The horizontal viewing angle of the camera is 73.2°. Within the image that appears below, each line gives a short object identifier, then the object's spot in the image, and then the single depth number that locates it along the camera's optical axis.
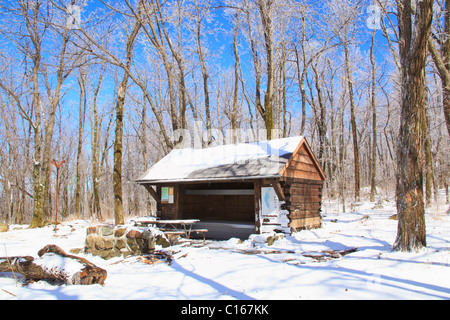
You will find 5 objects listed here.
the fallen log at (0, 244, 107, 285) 4.68
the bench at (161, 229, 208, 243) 8.69
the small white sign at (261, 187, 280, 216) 9.62
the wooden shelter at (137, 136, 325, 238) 9.57
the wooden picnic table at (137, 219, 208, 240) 10.12
